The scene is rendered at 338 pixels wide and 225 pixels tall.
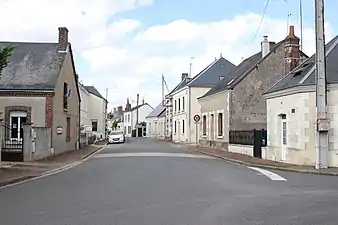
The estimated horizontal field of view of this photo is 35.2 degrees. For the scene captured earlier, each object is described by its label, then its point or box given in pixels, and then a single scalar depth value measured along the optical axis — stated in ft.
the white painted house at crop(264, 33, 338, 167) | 76.38
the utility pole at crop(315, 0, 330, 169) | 71.56
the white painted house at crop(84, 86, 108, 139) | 247.85
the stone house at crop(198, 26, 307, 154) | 131.64
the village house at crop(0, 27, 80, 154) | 101.04
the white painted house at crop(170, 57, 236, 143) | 189.98
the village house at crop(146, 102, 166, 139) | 292.61
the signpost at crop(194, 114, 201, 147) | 142.24
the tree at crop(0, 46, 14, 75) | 58.13
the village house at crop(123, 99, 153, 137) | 381.19
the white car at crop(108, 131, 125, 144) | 195.93
